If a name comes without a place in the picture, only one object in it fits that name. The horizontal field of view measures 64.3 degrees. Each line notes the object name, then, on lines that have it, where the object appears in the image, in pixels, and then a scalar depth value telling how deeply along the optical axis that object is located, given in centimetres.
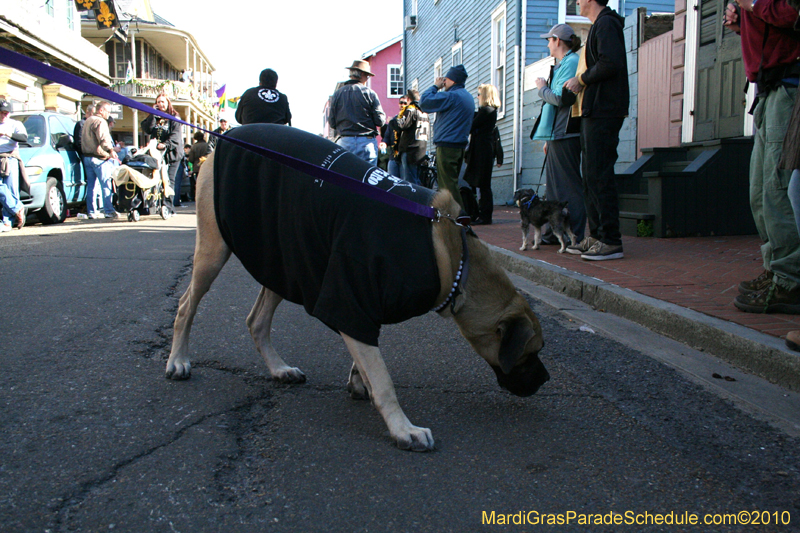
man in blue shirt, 870
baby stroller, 1092
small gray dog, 670
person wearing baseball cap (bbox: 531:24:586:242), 656
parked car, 1021
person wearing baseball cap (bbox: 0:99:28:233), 913
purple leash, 206
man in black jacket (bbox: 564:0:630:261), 562
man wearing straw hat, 829
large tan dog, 235
